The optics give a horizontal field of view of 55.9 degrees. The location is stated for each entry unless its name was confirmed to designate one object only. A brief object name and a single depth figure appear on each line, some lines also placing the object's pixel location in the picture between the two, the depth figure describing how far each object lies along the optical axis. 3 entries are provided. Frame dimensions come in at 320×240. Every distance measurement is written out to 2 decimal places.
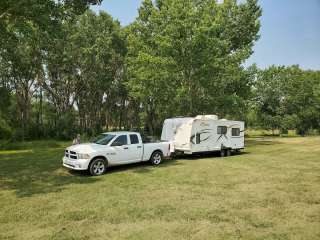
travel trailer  18.95
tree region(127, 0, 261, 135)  26.33
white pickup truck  12.88
